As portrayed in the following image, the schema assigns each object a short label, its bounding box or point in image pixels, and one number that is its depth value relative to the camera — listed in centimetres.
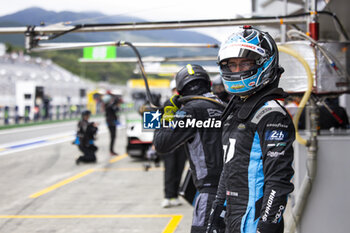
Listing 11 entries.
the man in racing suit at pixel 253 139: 251
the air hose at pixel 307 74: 470
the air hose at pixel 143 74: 406
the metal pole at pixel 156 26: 551
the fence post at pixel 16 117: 2660
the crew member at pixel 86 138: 1286
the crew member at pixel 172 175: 759
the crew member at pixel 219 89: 753
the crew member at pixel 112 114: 1410
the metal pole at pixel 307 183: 465
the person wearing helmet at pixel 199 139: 365
